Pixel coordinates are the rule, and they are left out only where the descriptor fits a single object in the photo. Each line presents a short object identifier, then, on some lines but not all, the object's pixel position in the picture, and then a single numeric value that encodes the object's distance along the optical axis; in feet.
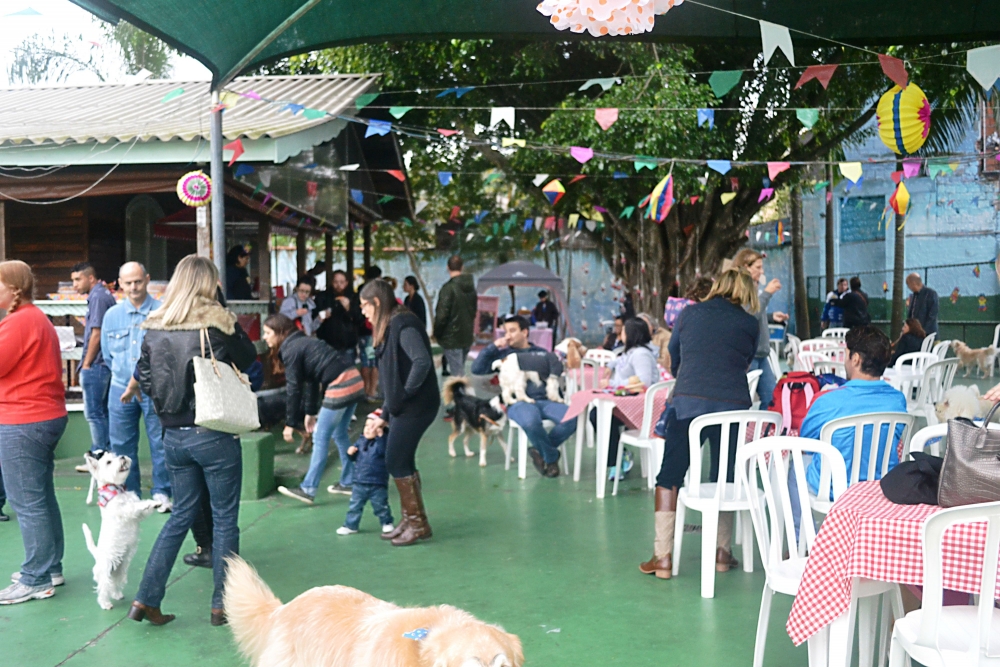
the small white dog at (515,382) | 25.44
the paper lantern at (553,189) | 43.02
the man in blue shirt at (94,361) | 22.54
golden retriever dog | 7.22
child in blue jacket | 19.16
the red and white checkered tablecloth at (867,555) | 9.10
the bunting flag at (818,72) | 22.15
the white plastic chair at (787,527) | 11.19
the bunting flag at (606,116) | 28.13
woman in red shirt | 14.96
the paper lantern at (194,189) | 25.69
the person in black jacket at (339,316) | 36.35
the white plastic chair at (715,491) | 15.26
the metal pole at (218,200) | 21.24
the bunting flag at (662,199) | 39.34
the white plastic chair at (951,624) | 8.61
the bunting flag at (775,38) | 18.20
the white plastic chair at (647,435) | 21.83
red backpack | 16.75
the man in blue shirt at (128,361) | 19.98
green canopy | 19.90
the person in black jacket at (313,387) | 21.04
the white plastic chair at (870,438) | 13.28
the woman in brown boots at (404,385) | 18.16
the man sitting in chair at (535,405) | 25.12
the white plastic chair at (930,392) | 24.80
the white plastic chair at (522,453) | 25.38
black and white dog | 26.18
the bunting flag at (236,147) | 27.04
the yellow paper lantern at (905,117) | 21.45
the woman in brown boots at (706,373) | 15.81
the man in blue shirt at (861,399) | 13.87
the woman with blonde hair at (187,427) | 13.87
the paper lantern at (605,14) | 11.11
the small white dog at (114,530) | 14.84
